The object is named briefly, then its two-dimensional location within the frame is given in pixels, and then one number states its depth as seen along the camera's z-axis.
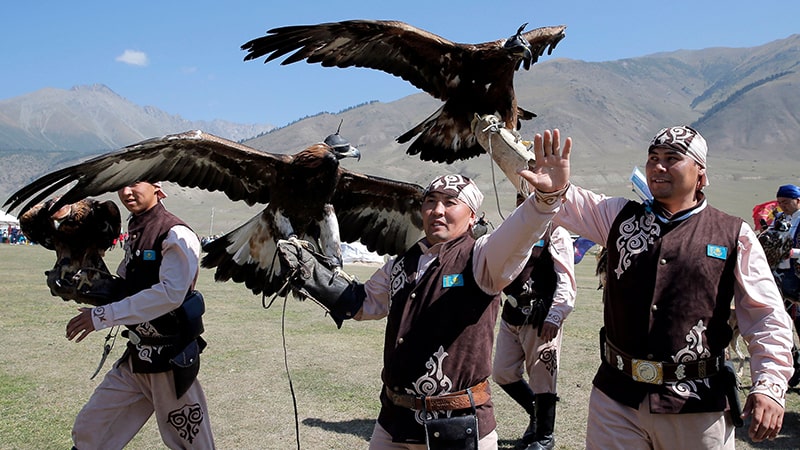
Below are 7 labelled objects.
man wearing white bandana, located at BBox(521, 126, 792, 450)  2.44
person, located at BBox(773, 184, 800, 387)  5.45
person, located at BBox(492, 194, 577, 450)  4.42
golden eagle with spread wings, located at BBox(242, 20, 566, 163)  4.40
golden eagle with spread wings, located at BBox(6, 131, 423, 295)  3.48
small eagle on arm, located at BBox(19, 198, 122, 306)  3.46
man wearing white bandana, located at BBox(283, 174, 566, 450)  2.46
